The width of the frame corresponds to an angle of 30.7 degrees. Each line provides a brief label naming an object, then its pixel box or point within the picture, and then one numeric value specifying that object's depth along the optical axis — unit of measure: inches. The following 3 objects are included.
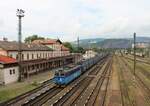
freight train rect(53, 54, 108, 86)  1542.8
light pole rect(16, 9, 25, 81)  1796.5
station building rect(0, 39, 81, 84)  1662.2
